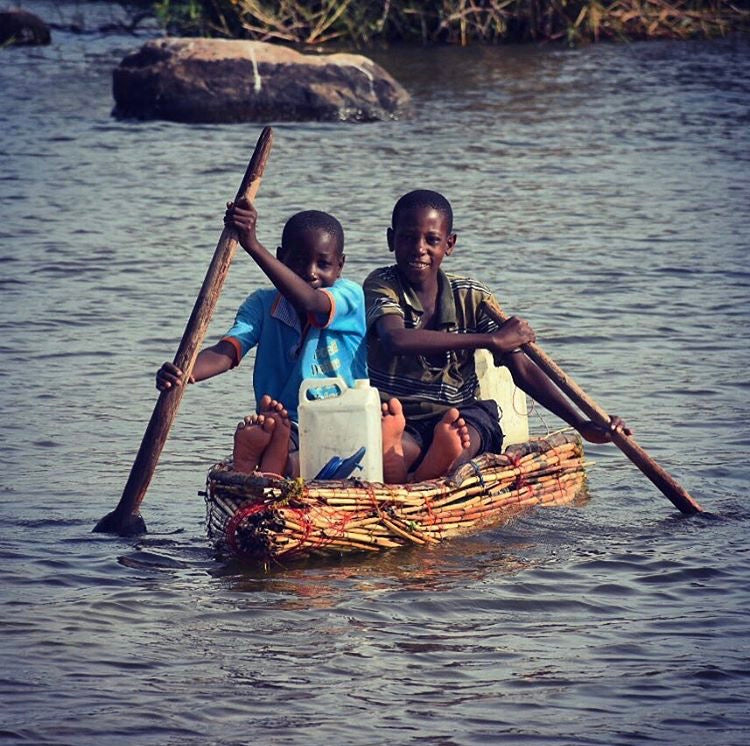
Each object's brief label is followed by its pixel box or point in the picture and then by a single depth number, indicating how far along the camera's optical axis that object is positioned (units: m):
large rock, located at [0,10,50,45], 42.22
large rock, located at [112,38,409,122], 32.25
